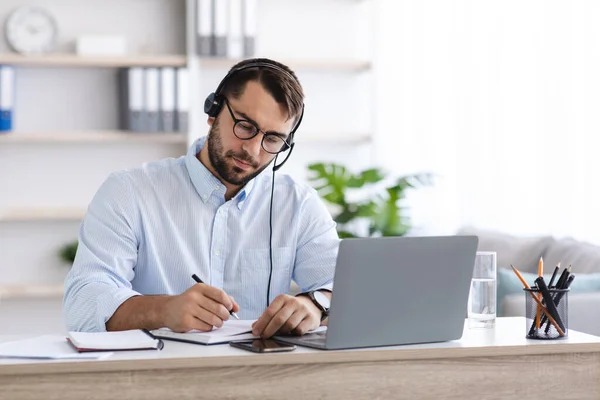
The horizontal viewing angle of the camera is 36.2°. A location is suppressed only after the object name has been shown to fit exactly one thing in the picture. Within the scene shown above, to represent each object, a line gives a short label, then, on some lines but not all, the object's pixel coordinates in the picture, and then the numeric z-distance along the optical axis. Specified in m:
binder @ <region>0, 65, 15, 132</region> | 4.11
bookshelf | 4.30
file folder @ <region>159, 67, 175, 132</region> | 4.20
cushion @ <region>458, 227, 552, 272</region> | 3.65
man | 2.03
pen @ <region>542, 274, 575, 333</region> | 1.72
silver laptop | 1.52
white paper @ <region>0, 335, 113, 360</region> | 1.45
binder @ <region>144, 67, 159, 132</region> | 4.18
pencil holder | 1.70
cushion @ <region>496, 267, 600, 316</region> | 3.02
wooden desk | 1.42
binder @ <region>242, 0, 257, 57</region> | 4.26
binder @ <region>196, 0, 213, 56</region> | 4.21
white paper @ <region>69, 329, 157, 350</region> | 1.50
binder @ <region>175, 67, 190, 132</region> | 4.23
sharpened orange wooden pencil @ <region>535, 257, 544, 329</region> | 1.71
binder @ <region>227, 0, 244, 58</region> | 4.25
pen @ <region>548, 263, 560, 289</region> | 1.75
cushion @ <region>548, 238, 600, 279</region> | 3.29
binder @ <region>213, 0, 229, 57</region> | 4.23
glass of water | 1.84
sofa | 2.90
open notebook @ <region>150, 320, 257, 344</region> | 1.60
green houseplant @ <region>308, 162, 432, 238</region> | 4.31
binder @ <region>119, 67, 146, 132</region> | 4.16
